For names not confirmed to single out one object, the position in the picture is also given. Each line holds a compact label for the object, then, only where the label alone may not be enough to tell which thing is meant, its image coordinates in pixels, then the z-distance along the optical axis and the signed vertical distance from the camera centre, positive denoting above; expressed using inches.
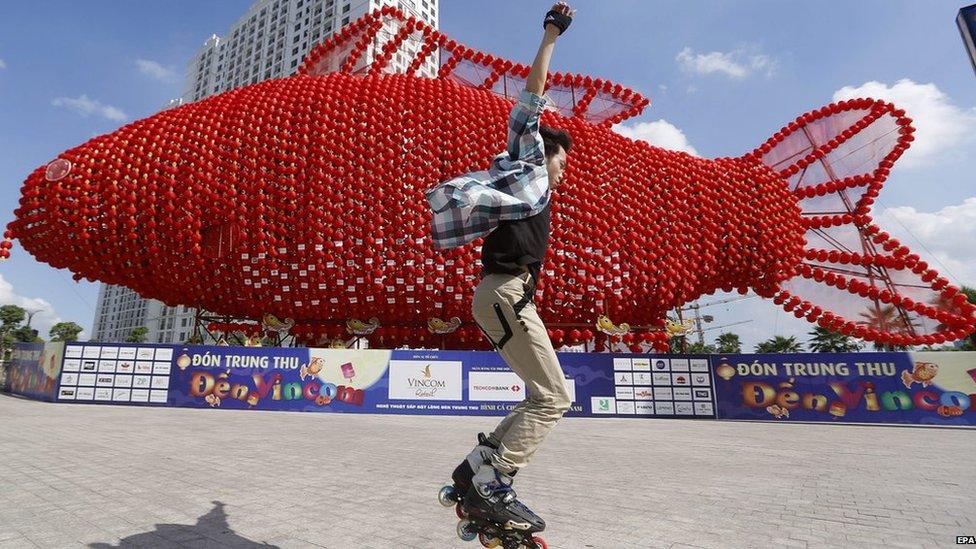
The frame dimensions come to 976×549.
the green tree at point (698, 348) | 2322.8 +110.2
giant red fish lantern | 407.8 +129.3
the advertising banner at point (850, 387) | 369.1 -11.9
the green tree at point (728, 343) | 2198.6 +128.9
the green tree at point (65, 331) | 2485.2 +206.4
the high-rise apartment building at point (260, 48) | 1989.4 +1403.8
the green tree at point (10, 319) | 1934.1 +211.0
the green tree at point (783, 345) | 1790.1 +95.0
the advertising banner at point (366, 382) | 404.5 -7.9
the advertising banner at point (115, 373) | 407.2 -0.3
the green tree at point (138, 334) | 2292.1 +175.5
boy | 91.0 +20.4
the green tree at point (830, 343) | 1508.4 +85.7
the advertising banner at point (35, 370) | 432.8 +3.0
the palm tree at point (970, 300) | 1017.2 +148.6
